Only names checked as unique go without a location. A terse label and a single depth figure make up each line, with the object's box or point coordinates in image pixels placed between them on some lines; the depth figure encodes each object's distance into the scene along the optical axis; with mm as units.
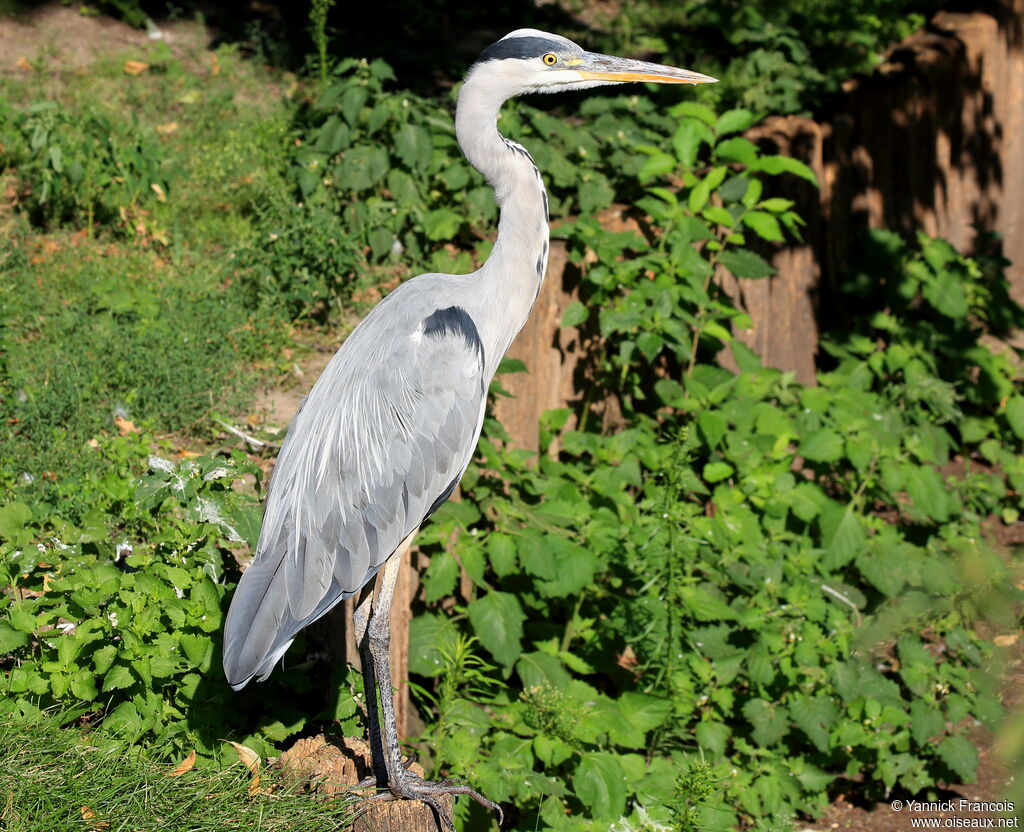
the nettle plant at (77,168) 11328
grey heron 6590
